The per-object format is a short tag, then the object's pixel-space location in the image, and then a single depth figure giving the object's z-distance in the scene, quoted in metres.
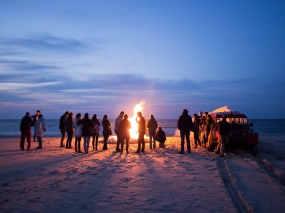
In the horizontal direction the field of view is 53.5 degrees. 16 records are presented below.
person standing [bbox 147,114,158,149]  14.72
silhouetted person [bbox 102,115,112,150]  13.88
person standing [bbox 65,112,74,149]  14.02
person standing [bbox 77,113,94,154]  12.40
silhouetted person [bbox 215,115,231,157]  11.71
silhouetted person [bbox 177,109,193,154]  12.28
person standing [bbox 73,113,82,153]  12.91
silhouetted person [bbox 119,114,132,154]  12.79
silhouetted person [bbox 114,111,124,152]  13.36
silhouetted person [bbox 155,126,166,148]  15.66
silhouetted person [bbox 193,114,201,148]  15.46
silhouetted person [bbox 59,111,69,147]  14.90
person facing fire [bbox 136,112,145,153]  13.02
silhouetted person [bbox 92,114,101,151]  13.90
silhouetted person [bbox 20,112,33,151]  13.18
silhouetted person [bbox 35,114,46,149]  13.87
